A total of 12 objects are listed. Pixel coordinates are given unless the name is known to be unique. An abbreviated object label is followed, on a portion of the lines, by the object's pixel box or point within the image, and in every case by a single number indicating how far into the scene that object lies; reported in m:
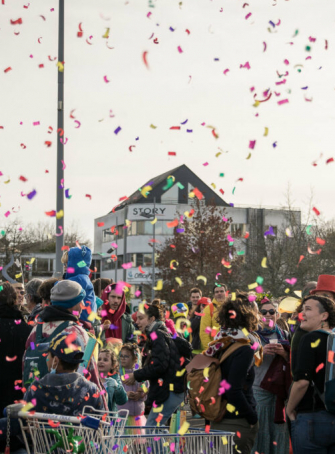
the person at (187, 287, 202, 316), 14.98
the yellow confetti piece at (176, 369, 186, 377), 8.56
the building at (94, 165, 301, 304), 70.31
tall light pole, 13.64
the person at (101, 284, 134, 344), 9.44
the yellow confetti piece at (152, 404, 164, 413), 8.46
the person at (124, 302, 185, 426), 8.23
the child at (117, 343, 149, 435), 8.55
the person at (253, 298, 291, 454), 7.83
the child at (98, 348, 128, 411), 7.23
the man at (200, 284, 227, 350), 12.07
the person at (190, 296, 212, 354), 14.14
